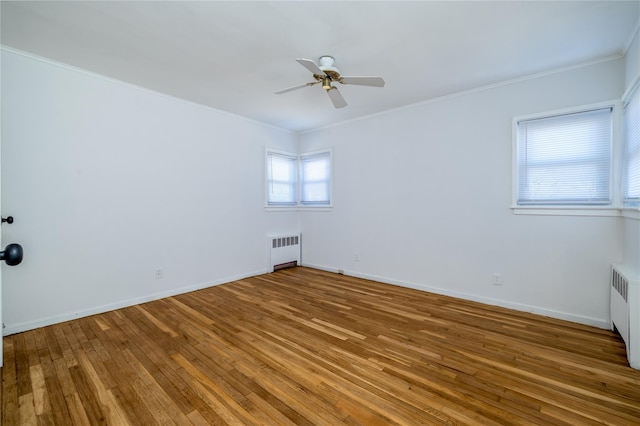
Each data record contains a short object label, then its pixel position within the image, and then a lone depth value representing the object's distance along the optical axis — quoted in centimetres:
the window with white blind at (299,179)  522
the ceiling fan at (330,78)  260
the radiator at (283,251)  509
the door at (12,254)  198
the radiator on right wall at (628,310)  207
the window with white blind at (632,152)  231
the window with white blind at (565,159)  280
